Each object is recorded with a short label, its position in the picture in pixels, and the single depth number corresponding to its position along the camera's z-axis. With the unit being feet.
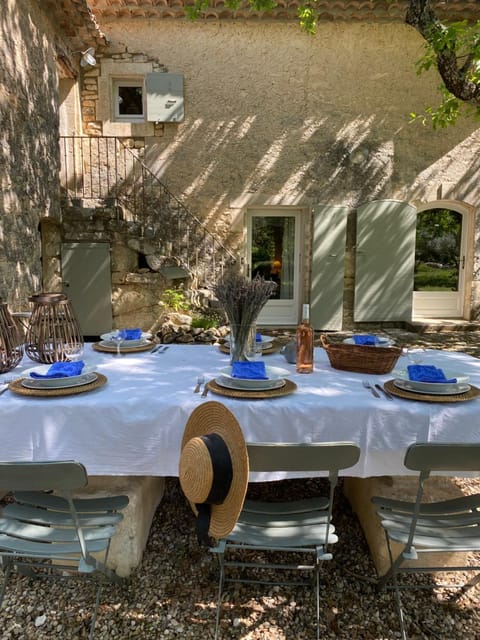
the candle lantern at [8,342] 6.86
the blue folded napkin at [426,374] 6.20
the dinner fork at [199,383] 6.22
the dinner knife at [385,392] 5.98
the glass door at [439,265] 26.40
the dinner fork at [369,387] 6.02
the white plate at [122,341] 8.76
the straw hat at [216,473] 4.75
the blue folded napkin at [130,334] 9.09
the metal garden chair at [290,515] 4.62
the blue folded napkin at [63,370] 6.31
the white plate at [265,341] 8.74
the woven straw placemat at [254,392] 5.88
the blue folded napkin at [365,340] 8.05
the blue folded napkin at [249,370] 6.24
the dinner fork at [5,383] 6.19
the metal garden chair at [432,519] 4.64
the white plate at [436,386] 6.06
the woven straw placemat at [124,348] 8.54
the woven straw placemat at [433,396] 5.83
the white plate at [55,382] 6.17
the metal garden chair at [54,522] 4.45
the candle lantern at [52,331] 7.13
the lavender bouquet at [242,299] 6.63
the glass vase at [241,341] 7.00
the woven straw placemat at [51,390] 5.95
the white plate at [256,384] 6.12
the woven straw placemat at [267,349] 8.50
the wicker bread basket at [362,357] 6.92
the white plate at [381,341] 8.04
